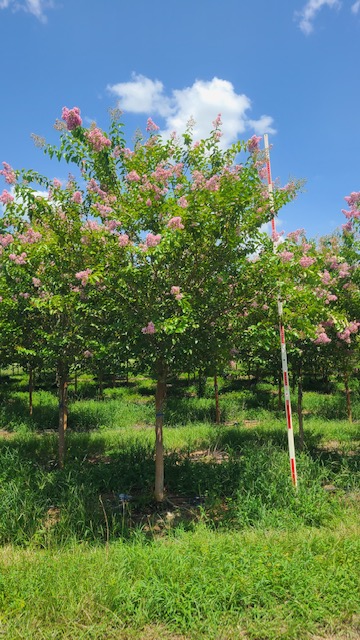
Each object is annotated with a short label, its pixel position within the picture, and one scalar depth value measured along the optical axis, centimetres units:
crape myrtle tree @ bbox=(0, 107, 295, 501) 496
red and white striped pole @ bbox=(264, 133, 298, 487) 582
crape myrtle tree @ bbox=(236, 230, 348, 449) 545
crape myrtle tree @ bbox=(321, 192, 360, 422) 774
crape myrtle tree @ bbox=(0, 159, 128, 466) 568
